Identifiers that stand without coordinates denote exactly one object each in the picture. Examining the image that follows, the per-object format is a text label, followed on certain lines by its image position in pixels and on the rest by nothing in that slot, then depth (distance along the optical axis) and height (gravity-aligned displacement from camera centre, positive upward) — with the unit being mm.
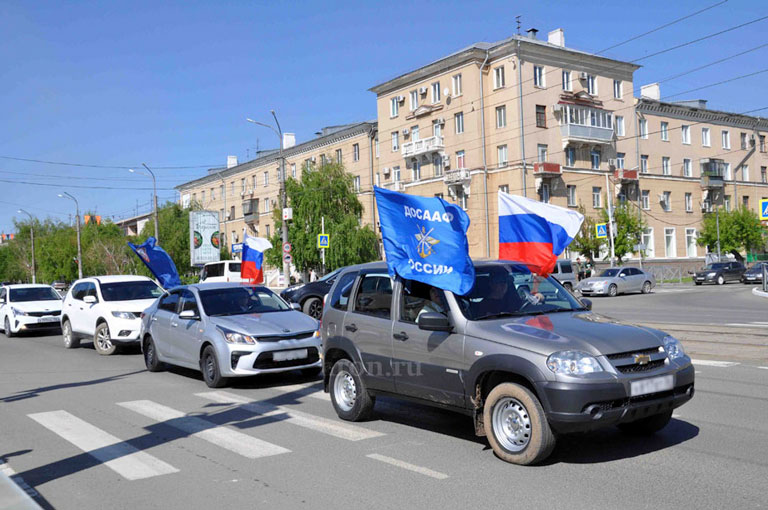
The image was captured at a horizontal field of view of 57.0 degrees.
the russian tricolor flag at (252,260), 19688 +75
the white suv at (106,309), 15445 -932
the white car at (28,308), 20984 -1125
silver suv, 5582 -937
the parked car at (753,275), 45844 -2091
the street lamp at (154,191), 44706 +4830
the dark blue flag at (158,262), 19812 +102
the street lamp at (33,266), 76550 +526
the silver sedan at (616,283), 36750 -1822
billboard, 44094 +1661
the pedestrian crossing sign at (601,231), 44769 +1137
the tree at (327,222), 51625 +2777
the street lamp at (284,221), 32562 +1804
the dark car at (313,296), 21688 -1105
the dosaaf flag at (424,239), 6781 +170
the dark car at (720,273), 46406 -1929
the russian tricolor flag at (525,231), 9250 +268
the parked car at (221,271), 35062 -395
